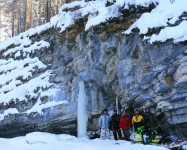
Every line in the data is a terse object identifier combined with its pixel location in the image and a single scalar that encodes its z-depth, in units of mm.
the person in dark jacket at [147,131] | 7960
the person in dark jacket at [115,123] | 9711
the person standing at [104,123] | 9961
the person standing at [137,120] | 8652
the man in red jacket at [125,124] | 9238
